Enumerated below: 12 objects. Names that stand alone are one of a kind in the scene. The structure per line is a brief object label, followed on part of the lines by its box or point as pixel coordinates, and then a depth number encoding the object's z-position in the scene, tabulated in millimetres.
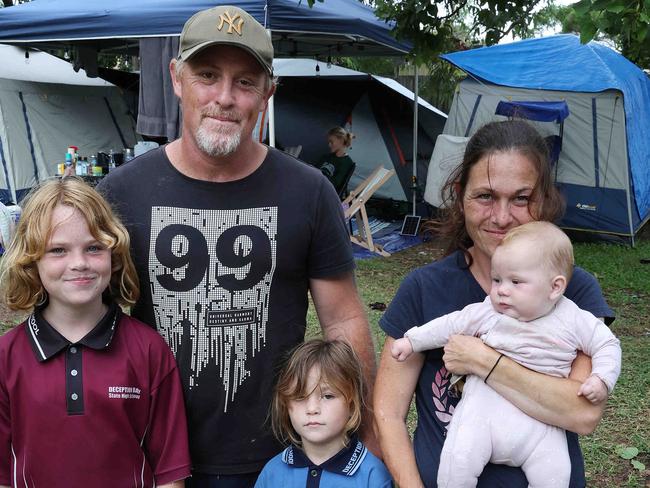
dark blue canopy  6973
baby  1737
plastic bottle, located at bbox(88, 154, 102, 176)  9125
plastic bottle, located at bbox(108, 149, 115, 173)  9471
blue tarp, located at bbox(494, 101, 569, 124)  9141
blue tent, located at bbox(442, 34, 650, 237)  9555
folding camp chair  9164
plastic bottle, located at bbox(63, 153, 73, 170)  9319
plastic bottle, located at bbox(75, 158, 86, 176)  9088
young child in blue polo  2000
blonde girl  1878
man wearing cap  1998
